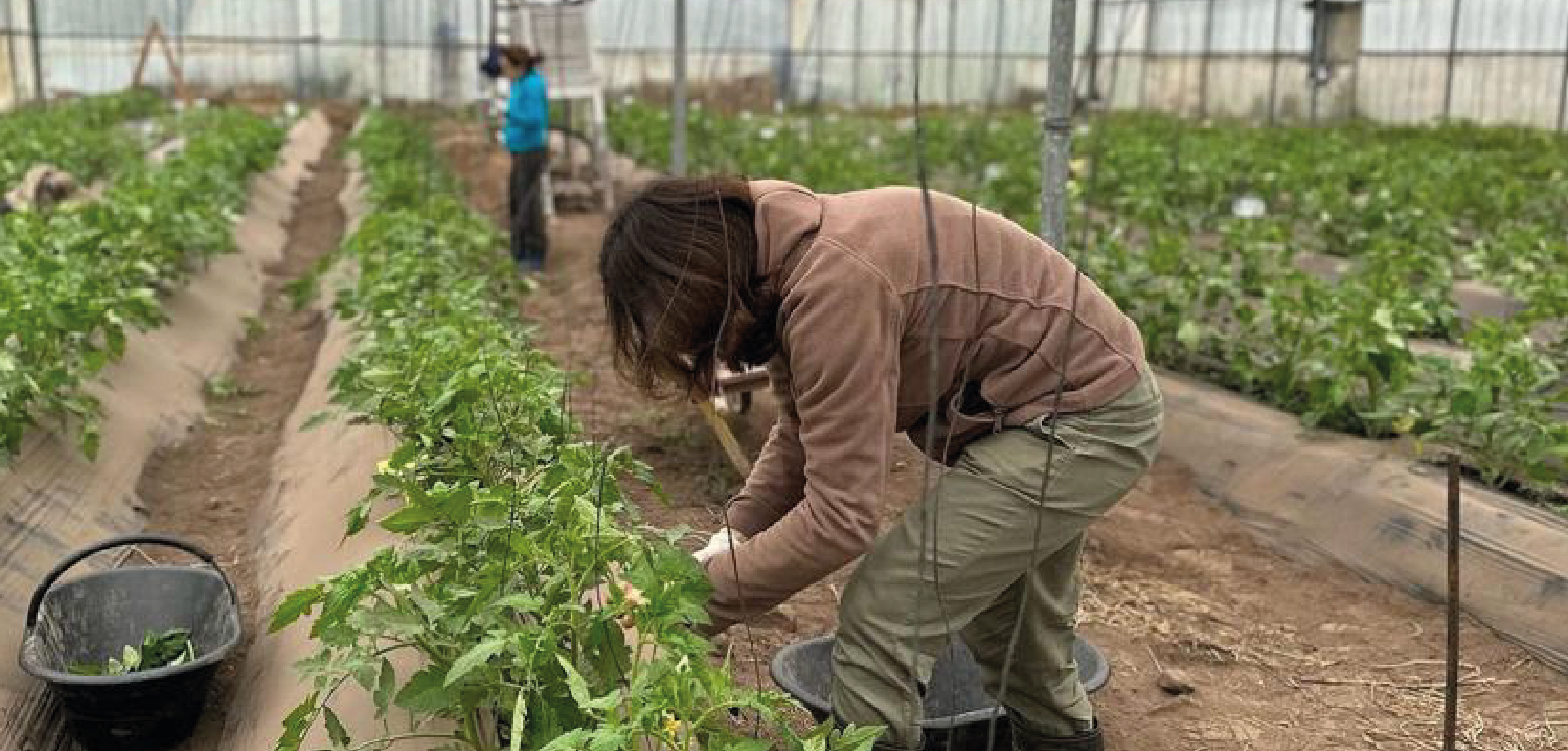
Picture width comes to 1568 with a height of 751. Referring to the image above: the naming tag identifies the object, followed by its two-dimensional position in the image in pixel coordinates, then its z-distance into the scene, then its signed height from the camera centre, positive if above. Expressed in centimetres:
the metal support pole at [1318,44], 1962 +17
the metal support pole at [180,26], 2484 +7
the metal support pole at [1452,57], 1772 +6
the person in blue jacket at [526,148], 872 -58
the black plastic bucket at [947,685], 273 -111
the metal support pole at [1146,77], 511 -29
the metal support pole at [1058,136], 424 -22
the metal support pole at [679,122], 931 -44
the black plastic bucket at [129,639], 300 -116
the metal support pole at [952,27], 1238 +17
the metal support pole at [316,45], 2628 -17
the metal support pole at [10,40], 2198 -18
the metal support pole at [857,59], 2039 -16
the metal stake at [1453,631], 201 -69
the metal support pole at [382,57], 2591 -33
